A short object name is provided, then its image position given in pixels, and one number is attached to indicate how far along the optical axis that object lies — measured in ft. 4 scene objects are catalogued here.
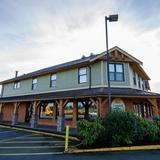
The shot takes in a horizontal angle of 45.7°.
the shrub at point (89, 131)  36.29
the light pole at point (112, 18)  40.86
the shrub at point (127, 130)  37.27
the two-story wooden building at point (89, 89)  54.24
